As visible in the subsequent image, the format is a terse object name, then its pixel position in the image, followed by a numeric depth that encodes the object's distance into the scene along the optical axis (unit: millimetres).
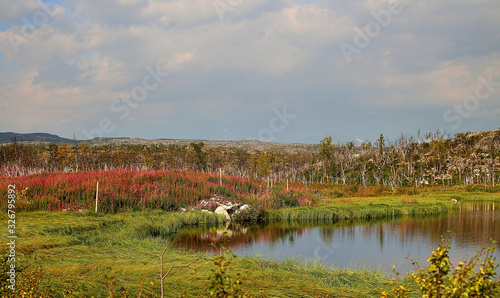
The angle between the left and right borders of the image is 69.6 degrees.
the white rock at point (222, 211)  18902
